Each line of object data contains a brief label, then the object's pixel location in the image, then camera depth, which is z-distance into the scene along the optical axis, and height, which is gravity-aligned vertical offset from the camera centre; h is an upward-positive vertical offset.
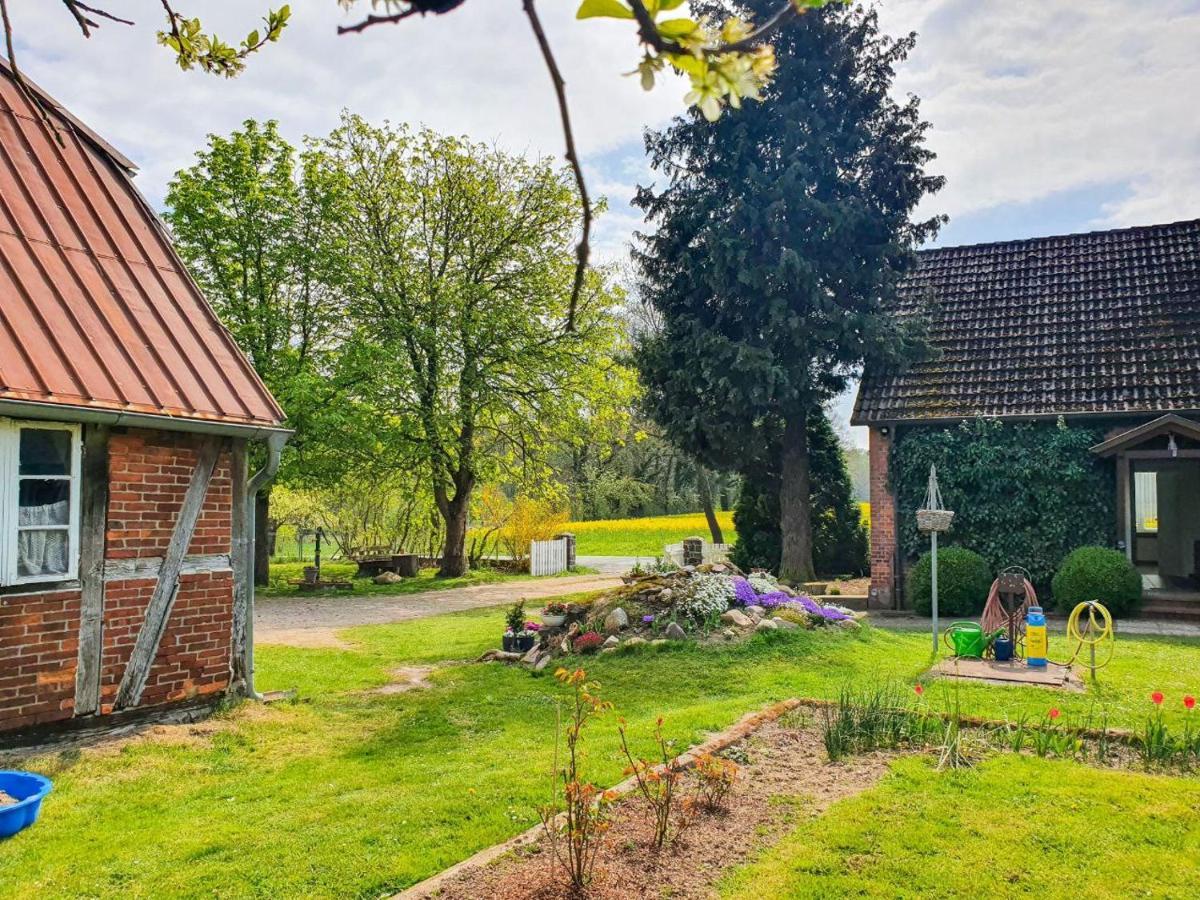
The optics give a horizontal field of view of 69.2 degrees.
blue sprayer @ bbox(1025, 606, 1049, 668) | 9.32 -1.44
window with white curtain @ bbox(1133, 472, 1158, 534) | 20.52 +0.16
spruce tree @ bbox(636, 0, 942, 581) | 16.95 +5.41
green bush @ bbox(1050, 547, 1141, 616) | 13.68 -1.17
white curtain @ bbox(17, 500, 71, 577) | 6.66 -0.29
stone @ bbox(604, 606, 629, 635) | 11.10 -1.47
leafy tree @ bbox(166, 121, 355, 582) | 19.30 +5.73
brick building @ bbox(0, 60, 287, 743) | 6.58 +0.44
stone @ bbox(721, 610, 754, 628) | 10.89 -1.41
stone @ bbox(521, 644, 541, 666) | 10.77 -1.87
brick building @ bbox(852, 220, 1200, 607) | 14.77 +2.70
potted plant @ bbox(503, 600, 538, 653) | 11.47 -1.70
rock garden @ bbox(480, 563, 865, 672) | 10.78 -1.44
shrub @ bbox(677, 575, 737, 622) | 11.17 -1.19
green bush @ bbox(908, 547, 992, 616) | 14.60 -1.25
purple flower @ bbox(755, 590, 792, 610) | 11.74 -1.27
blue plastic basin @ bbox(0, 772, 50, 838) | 4.91 -1.71
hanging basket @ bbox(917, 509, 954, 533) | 10.04 -0.15
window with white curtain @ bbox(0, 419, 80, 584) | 6.52 +0.03
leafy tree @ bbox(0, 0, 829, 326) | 1.02 +0.60
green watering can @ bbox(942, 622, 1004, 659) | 9.98 -1.55
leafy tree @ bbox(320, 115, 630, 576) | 21.73 +5.24
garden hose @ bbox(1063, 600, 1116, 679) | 8.79 -1.55
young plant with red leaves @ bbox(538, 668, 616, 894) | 4.03 -1.58
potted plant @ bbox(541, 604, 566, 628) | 12.19 -1.53
